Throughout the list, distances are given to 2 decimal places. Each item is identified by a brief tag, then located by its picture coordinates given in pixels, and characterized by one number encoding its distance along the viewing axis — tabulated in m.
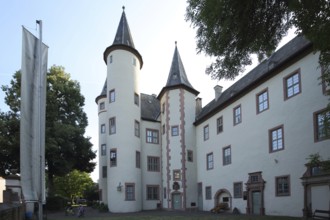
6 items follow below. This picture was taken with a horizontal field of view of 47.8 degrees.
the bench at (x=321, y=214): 17.80
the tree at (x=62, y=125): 35.44
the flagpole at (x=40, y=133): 10.66
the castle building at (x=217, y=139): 20.44
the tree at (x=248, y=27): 9.91
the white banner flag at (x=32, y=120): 10.72
